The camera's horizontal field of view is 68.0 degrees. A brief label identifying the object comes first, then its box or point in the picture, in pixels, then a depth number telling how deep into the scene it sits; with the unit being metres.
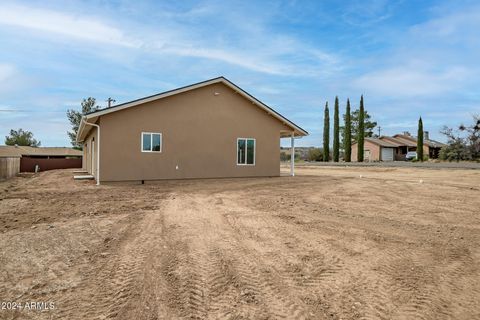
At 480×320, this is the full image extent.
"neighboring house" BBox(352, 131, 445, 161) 52.78
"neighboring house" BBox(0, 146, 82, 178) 25.12
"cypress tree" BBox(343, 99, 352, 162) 46.00
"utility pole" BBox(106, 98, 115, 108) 37.40
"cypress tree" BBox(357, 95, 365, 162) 45.22
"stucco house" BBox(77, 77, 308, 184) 15.27
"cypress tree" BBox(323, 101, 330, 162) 49.06
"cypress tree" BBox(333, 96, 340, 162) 47.98
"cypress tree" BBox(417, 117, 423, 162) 43.92
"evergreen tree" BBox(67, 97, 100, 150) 51.03
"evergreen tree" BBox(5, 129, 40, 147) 68.06
